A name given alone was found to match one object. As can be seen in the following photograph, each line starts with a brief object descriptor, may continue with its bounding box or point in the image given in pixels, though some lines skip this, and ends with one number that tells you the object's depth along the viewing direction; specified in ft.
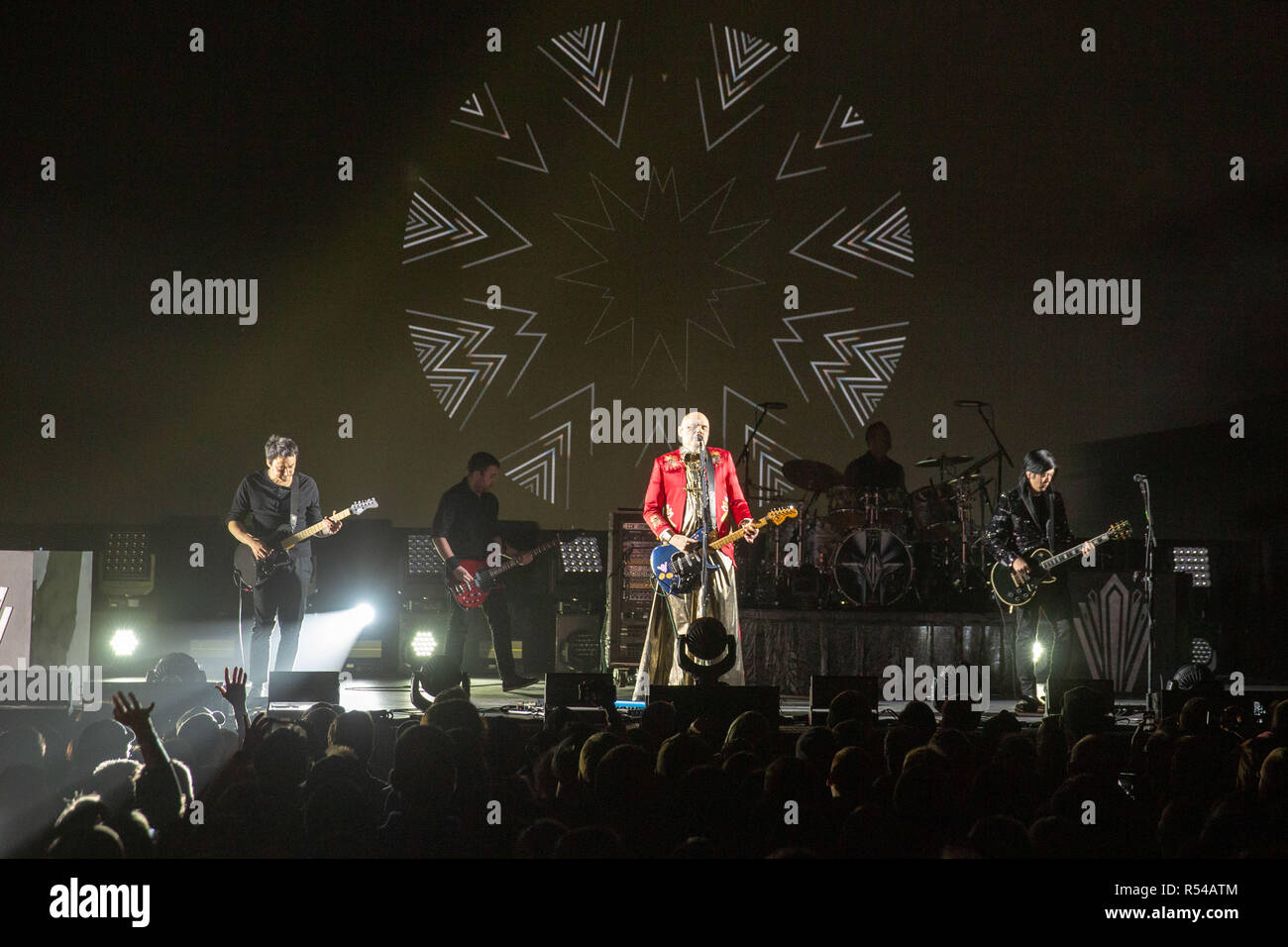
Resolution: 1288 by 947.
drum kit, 28.50
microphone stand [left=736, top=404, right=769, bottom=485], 31.71
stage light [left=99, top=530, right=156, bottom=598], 29.35
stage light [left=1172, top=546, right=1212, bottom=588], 31.14
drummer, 31.32
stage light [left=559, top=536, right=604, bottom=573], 29.55
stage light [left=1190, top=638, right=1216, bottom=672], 30.96
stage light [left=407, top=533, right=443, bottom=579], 30.14
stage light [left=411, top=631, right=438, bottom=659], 29.91
